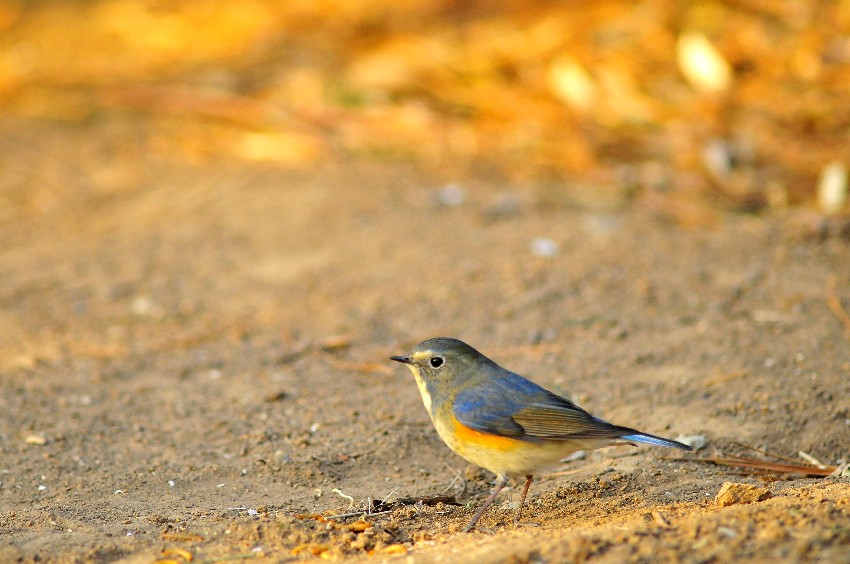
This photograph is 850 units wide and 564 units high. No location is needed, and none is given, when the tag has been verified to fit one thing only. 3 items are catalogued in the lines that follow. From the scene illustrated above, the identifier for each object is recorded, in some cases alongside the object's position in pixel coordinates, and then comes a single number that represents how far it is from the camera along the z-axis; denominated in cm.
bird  812
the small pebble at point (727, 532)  626
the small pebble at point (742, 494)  751
